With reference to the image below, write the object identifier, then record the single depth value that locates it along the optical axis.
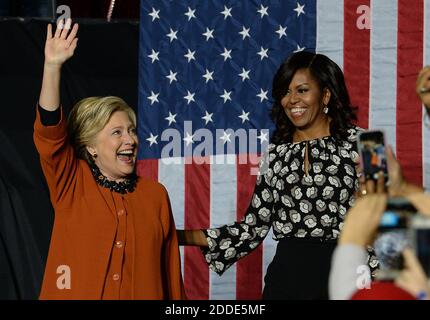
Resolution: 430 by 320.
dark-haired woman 4.21
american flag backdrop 5.76
